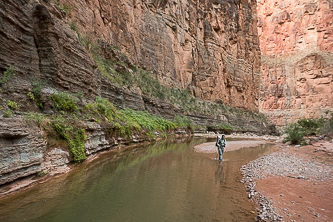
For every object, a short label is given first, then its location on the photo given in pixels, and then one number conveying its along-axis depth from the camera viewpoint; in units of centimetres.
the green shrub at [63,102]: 770
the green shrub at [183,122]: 2536
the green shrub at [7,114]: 482
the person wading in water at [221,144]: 982
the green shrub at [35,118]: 548
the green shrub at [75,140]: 664
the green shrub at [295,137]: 1898
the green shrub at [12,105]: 546
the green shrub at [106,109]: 1091
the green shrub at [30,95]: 662
